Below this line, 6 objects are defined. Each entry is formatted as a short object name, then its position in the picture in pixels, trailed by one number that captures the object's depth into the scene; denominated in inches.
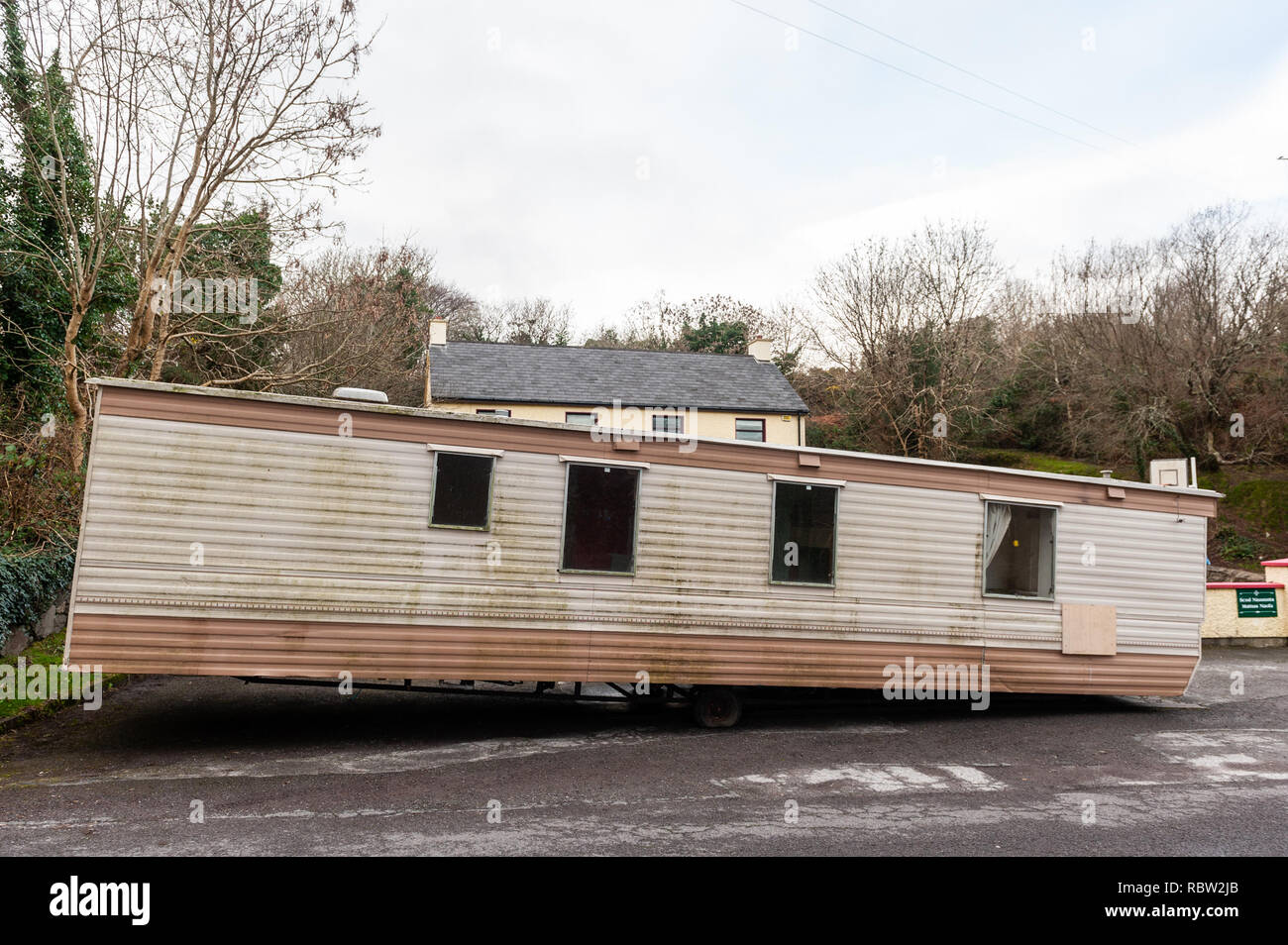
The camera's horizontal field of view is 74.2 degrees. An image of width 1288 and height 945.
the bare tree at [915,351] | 1151.6
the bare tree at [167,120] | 465.7
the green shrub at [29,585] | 405.4
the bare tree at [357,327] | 636.1
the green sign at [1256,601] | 674.2
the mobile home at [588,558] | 297.3
